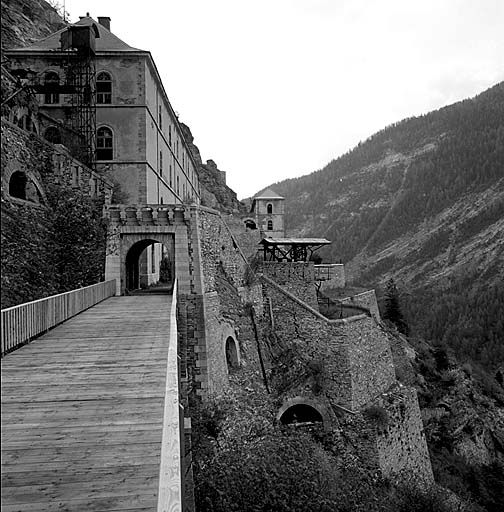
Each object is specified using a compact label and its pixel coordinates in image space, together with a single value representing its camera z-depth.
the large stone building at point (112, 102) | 27.25
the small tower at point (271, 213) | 59.67
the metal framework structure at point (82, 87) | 26.89
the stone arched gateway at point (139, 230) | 20.58
